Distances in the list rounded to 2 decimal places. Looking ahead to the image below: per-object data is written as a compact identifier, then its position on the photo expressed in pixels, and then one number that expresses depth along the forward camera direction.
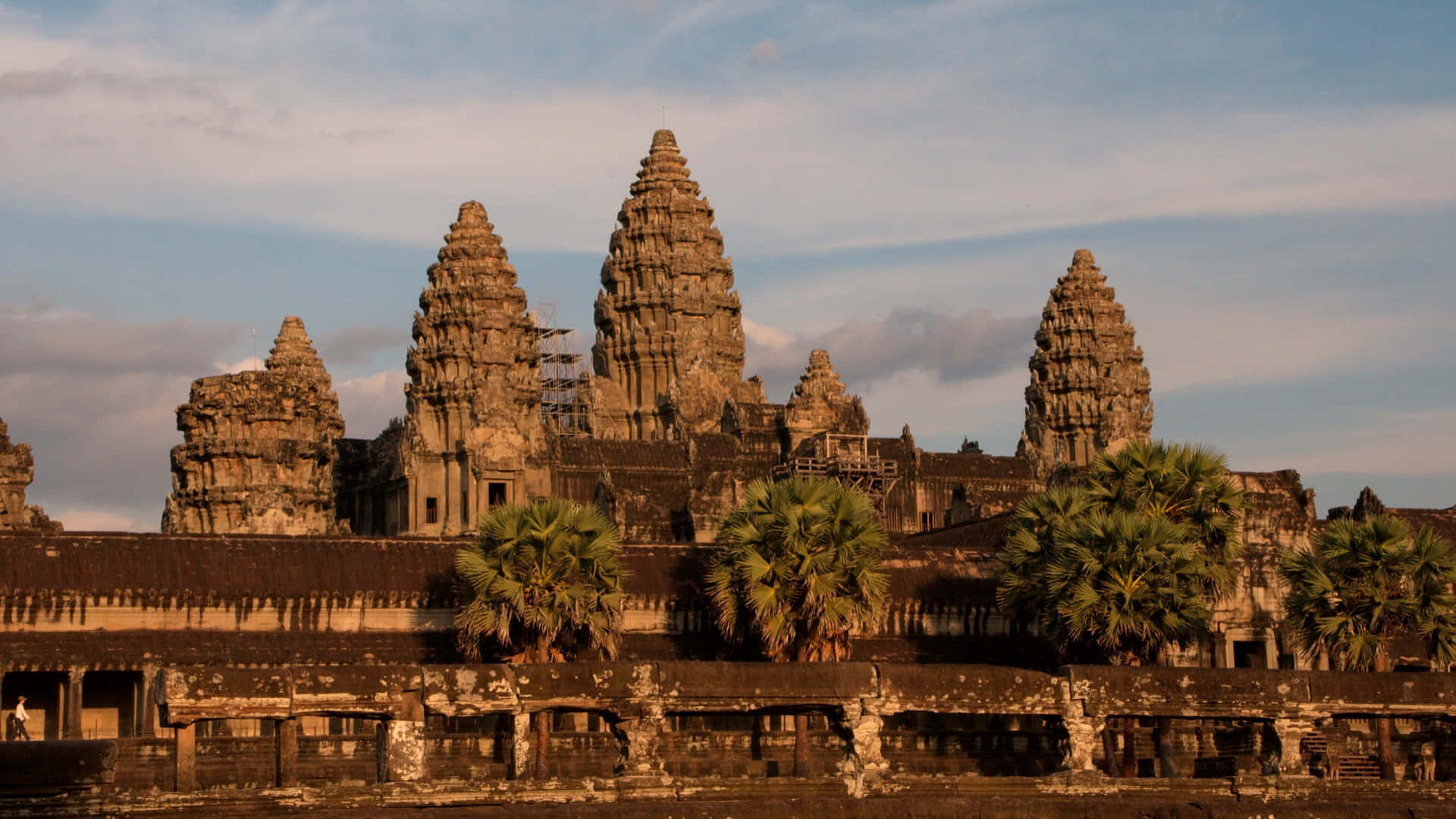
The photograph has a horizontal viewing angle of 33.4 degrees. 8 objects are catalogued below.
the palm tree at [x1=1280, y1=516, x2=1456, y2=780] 55.81
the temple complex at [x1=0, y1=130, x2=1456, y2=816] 37.66
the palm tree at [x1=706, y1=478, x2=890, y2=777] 57.06
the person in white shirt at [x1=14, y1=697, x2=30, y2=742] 51.41
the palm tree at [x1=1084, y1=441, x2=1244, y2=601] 58.99
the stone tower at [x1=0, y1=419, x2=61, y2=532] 81.75
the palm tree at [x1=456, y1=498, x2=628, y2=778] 55.25
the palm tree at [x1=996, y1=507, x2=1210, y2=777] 54.66
